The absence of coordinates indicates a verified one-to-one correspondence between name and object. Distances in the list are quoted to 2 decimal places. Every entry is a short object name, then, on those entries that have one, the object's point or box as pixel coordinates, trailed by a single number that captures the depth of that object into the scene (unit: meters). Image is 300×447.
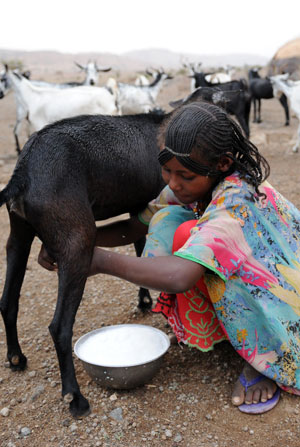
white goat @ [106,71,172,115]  9.93
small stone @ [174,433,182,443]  1.85
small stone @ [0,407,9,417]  2.07
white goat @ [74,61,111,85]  12.40
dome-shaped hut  16.17
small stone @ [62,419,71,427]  1.96
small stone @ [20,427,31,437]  1.93
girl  1.75
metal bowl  2.02
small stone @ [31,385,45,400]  2.16
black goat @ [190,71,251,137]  8.52
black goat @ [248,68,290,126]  12.02
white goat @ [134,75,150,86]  14.85
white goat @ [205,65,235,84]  14.51
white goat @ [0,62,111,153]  8.79
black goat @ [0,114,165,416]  1.92
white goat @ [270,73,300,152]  8.45
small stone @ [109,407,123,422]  1.96
